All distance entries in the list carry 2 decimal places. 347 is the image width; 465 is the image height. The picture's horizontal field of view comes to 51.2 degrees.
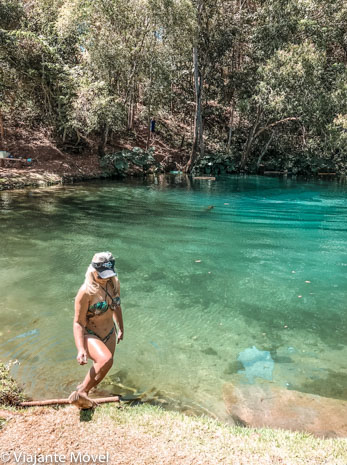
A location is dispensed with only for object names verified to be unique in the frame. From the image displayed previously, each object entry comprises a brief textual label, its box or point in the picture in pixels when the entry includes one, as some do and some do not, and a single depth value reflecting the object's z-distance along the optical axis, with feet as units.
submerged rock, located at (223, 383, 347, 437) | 13.71
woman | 12.77
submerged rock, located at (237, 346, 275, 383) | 17.22
